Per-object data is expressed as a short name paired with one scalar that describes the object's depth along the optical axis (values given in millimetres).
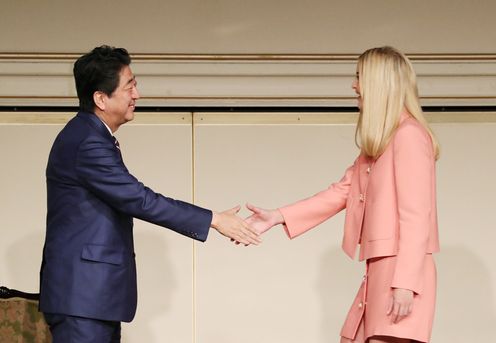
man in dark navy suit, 6277
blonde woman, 6027
